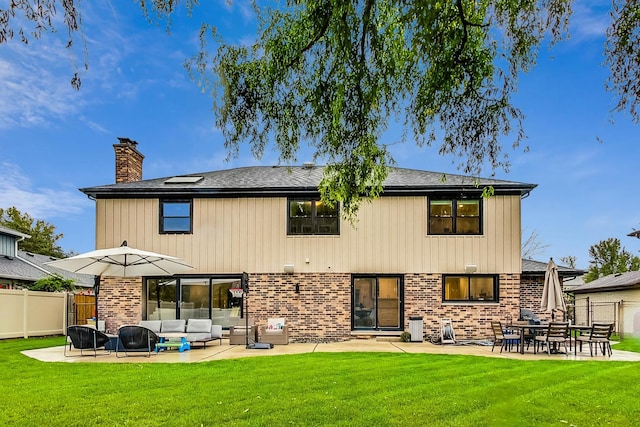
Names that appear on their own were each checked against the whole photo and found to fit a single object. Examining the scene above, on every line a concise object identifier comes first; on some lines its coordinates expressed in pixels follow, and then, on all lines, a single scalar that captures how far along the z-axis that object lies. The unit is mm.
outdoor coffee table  13023
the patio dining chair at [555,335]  12453
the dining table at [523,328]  12766
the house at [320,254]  16406
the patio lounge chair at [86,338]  12281
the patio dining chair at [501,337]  13227
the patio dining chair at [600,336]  12414
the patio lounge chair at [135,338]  12102
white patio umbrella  13273
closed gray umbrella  13770
